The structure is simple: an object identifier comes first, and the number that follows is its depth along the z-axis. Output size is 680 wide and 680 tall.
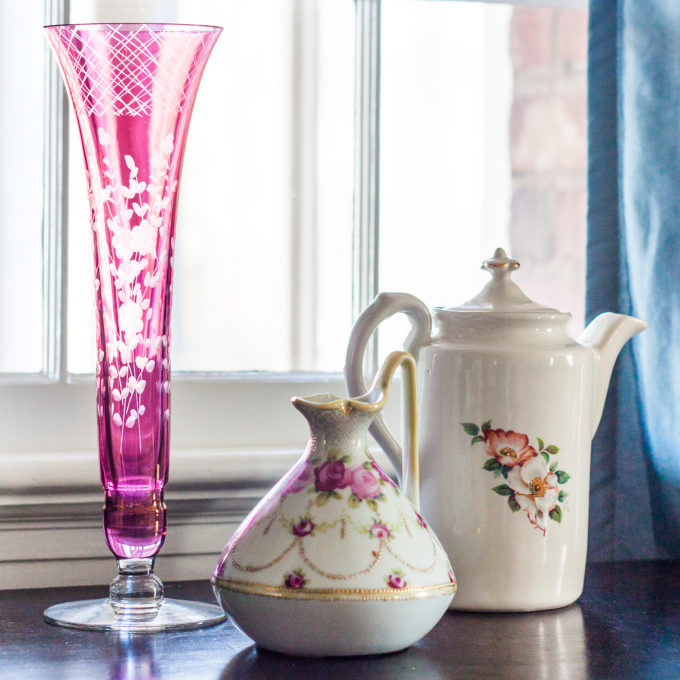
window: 1.44
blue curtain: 1.44
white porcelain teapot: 1.32
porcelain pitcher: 1.22
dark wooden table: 1.22
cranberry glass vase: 1.29
